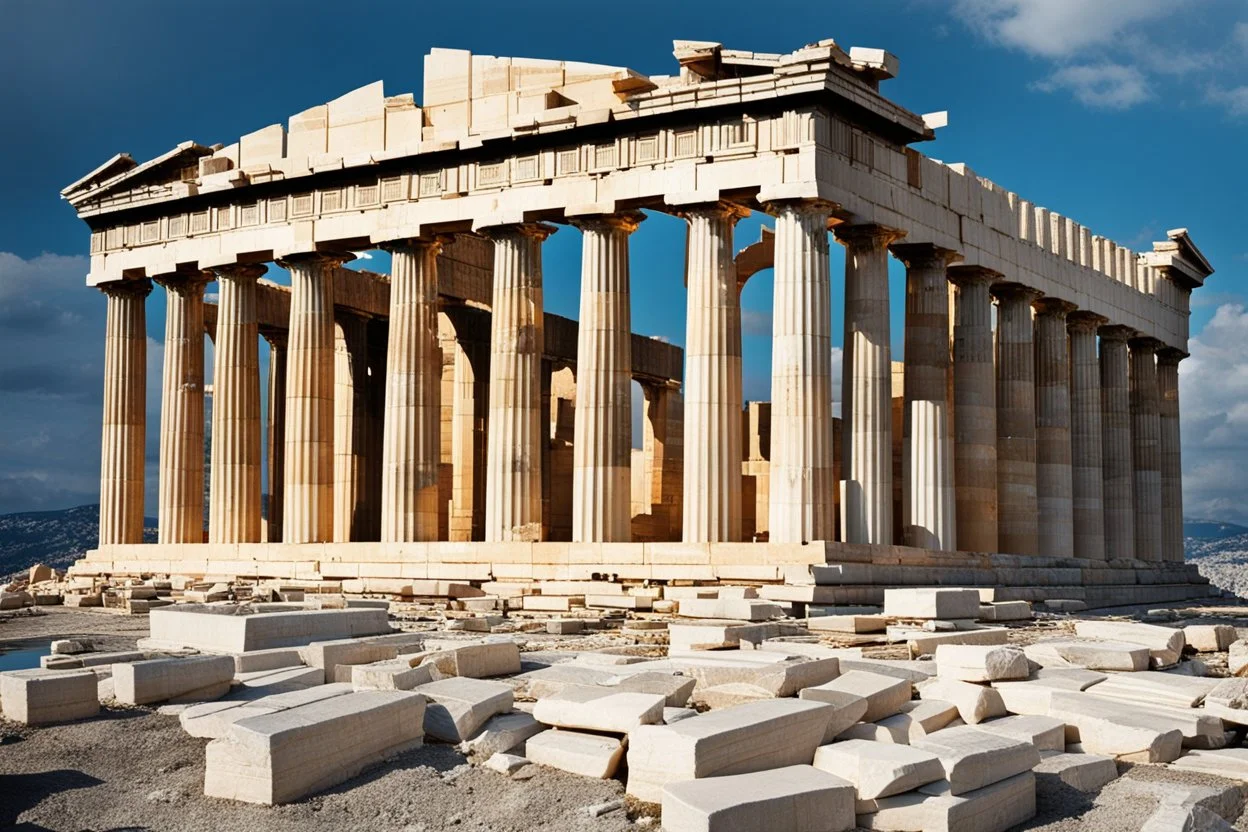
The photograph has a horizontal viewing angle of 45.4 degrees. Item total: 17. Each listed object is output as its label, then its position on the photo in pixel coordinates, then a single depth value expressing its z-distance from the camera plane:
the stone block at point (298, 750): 12.09
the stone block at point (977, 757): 12.10
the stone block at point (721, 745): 11.80
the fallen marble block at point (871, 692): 13.96
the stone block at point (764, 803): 10.61
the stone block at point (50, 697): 14.20
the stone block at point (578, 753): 12.65
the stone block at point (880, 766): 11.85
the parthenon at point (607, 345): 33.00
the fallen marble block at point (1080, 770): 13.29
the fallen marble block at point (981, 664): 16.44
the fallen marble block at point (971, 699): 14.77
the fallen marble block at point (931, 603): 24.75
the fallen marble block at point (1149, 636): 19.66
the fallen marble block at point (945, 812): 11.62
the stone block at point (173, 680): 14.84
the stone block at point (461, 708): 13.73
